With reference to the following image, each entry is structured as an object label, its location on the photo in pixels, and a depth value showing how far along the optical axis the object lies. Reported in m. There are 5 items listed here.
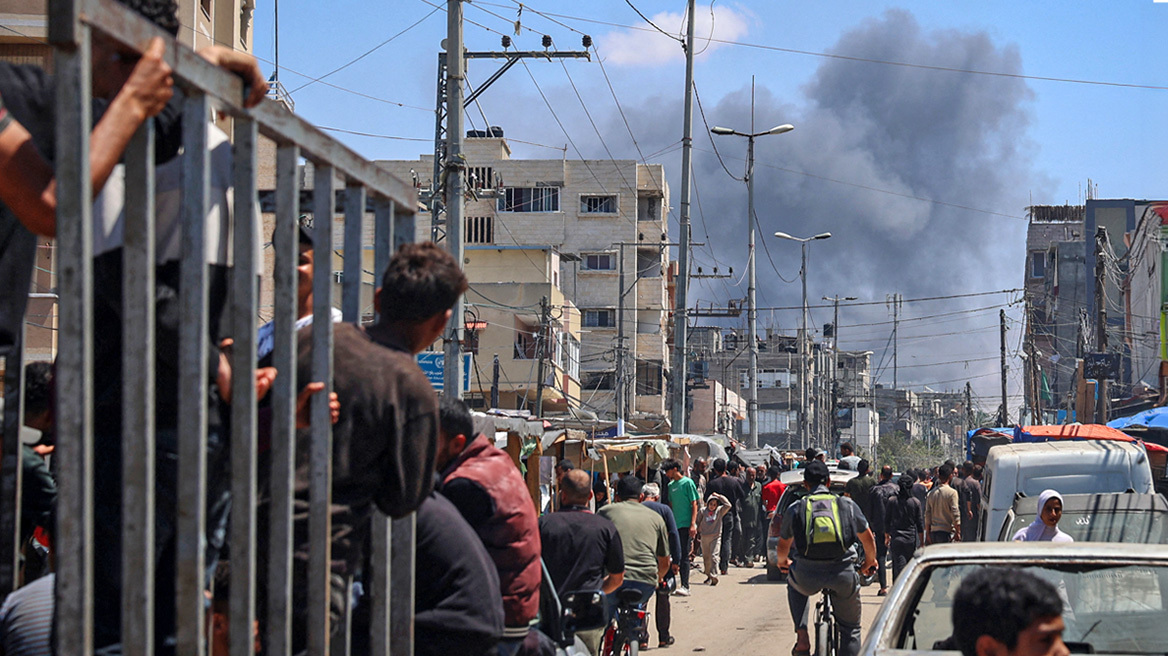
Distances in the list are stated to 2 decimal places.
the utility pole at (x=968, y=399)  97.94
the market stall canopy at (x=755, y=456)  36.56
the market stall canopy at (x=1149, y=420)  25.10
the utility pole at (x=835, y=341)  79.09
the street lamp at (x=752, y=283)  39.75
